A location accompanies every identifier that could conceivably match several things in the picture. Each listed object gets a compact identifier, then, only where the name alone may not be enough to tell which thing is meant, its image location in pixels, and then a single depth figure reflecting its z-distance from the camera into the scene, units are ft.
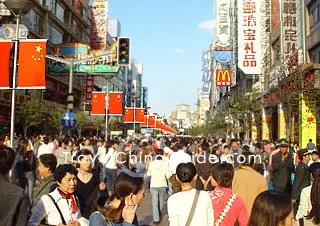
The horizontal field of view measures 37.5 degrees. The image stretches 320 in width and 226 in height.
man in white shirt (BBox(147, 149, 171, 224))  32.24
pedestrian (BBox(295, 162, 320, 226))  11.93
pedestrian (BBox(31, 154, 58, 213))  15.53
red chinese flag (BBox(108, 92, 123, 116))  94.51
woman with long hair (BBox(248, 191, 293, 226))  9.53
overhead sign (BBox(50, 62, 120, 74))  147.54
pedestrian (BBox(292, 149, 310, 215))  26.34
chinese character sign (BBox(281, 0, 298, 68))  99.60
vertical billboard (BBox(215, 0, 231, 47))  201.57
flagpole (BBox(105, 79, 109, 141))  92.06
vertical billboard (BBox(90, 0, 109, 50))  209.67
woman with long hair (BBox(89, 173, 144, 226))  10.52
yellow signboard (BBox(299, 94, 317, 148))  81.26
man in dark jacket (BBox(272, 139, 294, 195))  31.99
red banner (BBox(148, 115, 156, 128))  191.17
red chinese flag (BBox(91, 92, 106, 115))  94.06
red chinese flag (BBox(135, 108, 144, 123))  136.79
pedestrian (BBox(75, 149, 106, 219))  16.16
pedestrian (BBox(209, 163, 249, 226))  14.37
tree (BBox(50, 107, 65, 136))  139.13
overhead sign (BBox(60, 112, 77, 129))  59.11
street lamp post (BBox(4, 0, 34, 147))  34.24
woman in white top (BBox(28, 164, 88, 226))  13.04
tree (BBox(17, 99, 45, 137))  117.84
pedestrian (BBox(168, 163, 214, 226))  13.51
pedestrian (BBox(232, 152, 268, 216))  18.81
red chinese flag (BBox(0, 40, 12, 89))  34.53
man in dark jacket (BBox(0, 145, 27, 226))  11.19
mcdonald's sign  192.85
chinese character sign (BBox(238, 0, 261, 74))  117.50
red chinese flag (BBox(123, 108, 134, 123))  133.10
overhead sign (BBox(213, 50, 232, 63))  194.29
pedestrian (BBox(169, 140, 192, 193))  34.96
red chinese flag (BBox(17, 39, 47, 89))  34.81
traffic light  52.80
